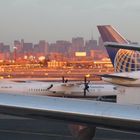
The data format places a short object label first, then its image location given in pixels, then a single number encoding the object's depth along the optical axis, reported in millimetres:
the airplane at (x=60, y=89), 88905
